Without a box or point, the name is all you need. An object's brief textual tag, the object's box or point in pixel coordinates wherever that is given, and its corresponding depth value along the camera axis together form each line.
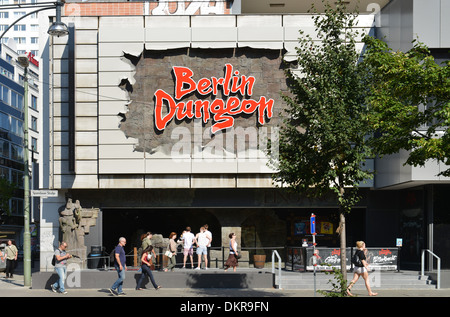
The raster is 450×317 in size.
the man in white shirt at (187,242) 26.89
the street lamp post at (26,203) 25.31
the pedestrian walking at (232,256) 25.16
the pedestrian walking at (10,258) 29.70
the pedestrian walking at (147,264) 23.17
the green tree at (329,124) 17.78
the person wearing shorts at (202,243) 26.50
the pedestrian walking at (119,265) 22.22
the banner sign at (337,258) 25.16
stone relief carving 28.48
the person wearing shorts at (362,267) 21.52
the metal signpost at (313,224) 20.56
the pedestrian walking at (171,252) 25.02
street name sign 25.22
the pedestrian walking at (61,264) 23.17
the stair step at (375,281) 24.44
